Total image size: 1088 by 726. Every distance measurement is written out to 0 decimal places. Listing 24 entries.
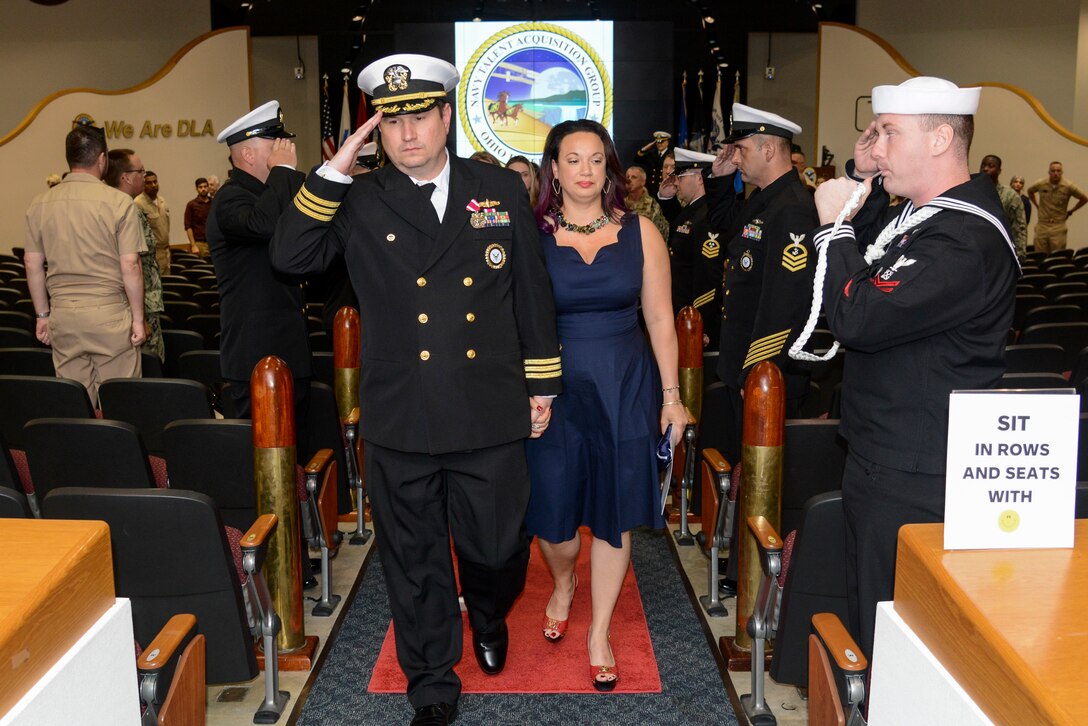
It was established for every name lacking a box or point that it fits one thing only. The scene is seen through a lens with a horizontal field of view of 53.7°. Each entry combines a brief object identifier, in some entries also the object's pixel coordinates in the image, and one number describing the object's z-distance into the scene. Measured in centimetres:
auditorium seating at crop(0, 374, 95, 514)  365
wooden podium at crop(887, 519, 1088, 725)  96
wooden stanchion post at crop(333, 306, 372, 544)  430
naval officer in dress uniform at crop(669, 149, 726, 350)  548
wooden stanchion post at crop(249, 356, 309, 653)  301
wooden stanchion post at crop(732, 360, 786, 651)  299
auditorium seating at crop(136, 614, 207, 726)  184
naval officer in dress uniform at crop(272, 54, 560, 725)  266
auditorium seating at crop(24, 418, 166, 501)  291
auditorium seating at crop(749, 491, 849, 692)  248
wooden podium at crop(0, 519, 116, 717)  102
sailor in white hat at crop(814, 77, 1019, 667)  204
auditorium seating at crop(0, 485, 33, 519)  224
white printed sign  136
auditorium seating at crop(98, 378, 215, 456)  362
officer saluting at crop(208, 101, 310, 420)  361
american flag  1711
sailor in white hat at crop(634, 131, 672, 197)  787
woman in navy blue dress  303
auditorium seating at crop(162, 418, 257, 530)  310
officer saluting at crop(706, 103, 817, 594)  344
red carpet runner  309
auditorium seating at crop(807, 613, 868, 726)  186
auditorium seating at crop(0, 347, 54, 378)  477
